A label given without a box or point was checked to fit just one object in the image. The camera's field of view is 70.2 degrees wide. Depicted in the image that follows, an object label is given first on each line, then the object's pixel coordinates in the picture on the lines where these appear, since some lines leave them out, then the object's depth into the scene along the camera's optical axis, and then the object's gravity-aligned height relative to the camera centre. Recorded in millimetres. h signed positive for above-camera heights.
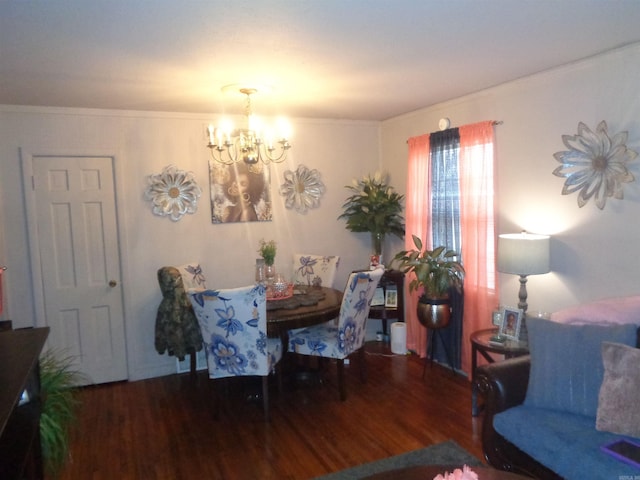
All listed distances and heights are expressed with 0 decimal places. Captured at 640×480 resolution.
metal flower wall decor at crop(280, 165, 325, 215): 4609 +259
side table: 2971 -929
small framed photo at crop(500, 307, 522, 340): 3121 -799
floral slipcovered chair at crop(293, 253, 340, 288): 4398 -545
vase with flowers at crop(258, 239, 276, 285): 3803 -390
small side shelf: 4523 -872
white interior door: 3775 -328
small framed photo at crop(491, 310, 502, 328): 3246 -789
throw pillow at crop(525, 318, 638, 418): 2262 -814
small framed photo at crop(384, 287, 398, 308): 4559 -868
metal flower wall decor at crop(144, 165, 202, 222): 4055 +232
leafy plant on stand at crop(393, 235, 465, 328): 3748 -590
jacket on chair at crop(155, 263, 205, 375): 3678 -843
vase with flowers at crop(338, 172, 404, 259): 4605 +6
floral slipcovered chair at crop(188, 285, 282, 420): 3035 -793
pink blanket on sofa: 2449 -602
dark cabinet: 1551 -725
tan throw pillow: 2031 -859
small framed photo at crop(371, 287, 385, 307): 4598 -870
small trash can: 4504 -1247
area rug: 2587 -1482
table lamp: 2992 -315
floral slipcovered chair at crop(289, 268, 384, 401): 3436 -964
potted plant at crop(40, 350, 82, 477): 2143 -942
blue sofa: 2066 -1013
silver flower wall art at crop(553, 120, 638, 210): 2688 +255
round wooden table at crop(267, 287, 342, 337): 3236 -734
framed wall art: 4289 +225
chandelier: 3074 +554
